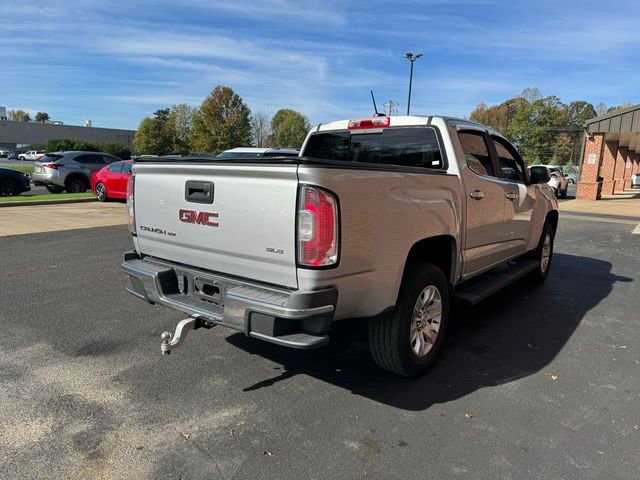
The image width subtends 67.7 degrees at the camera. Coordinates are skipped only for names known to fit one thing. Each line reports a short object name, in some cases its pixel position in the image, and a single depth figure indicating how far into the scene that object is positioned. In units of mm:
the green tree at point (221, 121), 55406
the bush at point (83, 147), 57406
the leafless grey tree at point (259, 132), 73400
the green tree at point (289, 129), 83000
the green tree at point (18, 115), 138112
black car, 15883
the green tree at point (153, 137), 64000
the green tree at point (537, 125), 79250
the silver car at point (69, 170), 17375
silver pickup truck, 2715
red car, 14903
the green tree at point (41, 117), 133125
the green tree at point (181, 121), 67125
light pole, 33094
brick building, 20339
